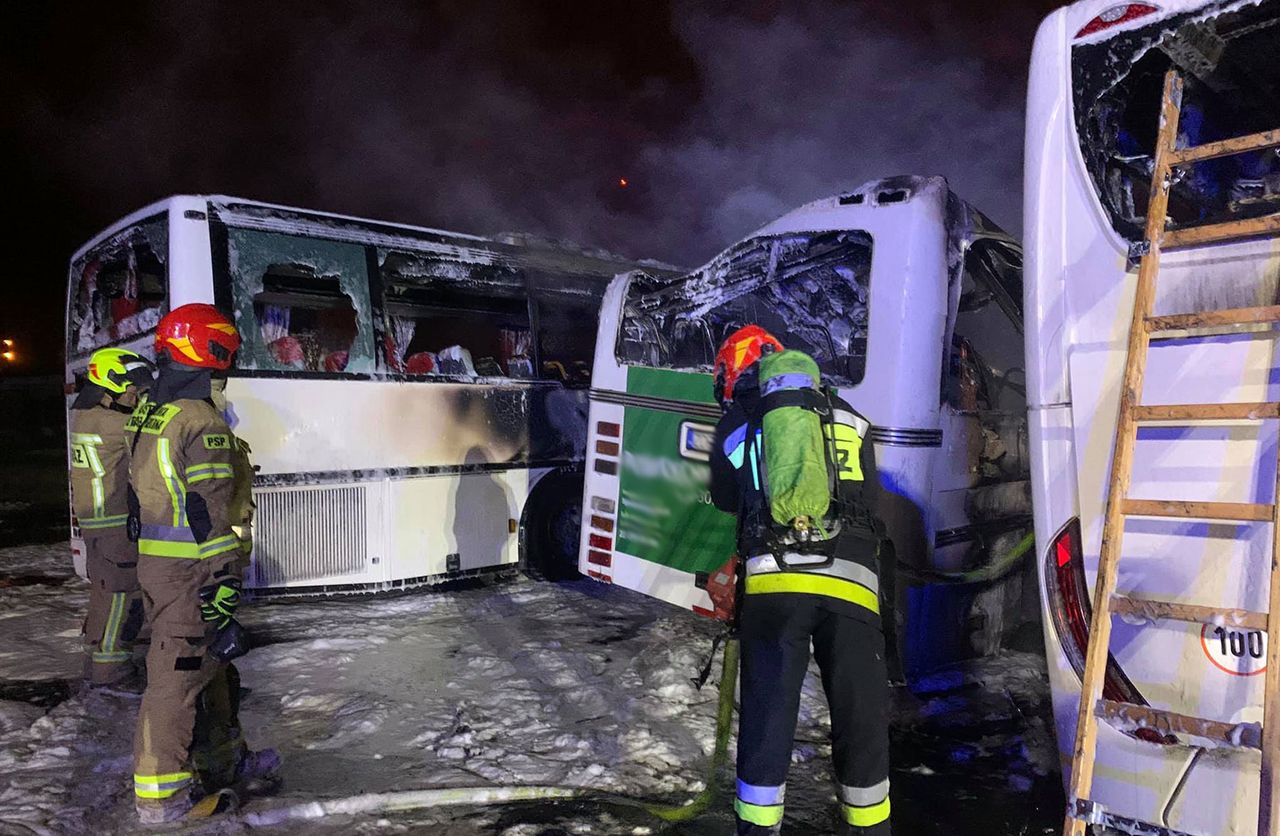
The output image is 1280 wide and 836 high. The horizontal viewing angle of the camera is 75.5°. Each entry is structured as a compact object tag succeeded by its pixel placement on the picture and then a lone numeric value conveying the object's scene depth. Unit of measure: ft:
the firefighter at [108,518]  15.19
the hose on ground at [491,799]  10.68
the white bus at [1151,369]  7.67
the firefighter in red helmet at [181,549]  10.29
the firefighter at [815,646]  8.71
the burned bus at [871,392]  13.58
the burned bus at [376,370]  18.81
